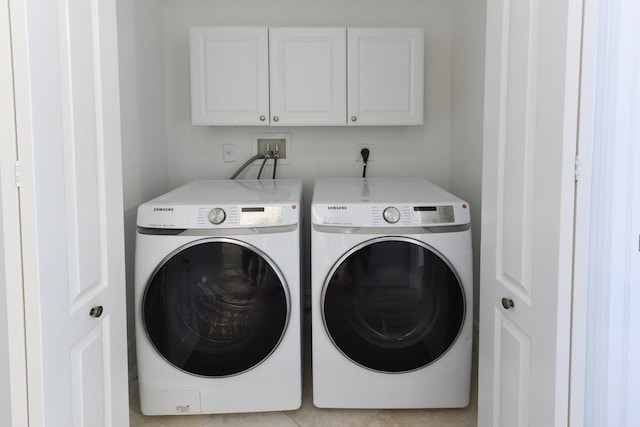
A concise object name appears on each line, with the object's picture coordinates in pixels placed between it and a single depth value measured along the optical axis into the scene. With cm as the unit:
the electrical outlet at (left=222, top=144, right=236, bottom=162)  272
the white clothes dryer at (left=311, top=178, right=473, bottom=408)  187
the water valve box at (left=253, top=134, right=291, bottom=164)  272
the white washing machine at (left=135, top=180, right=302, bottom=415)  185
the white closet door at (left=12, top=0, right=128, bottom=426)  94
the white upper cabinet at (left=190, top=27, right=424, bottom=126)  238
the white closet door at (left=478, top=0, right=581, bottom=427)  100
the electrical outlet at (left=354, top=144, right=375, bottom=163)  275
